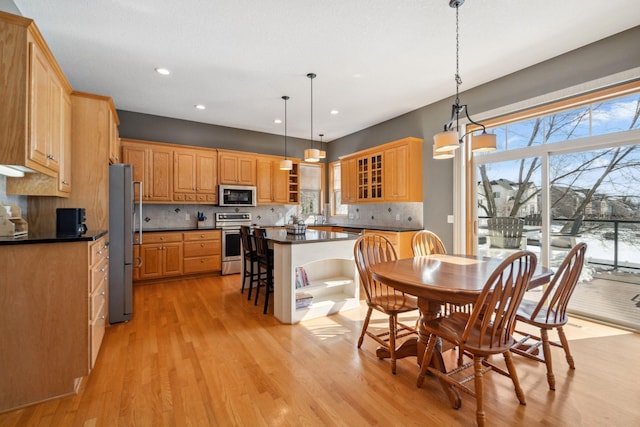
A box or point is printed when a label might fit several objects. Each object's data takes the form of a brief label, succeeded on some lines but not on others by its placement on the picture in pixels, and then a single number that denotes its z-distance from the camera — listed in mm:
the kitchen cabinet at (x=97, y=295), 2051
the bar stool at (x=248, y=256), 3742
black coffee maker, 2465
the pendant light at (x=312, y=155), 3913
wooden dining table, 1689
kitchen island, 3047
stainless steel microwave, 5504
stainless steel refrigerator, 3070
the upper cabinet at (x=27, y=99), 1781
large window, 2898
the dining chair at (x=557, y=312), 1922
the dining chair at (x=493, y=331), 1554
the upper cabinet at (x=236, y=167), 5551
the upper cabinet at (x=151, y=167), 4750
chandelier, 2215
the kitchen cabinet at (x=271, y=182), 5988
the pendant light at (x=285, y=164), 4414
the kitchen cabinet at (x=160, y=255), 4590
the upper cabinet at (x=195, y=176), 5129
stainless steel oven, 5250
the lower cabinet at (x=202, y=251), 4930
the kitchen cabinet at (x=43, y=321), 1748
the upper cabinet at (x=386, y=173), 4719
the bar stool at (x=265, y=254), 3324
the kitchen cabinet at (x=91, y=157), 2842
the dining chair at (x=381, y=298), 2209
